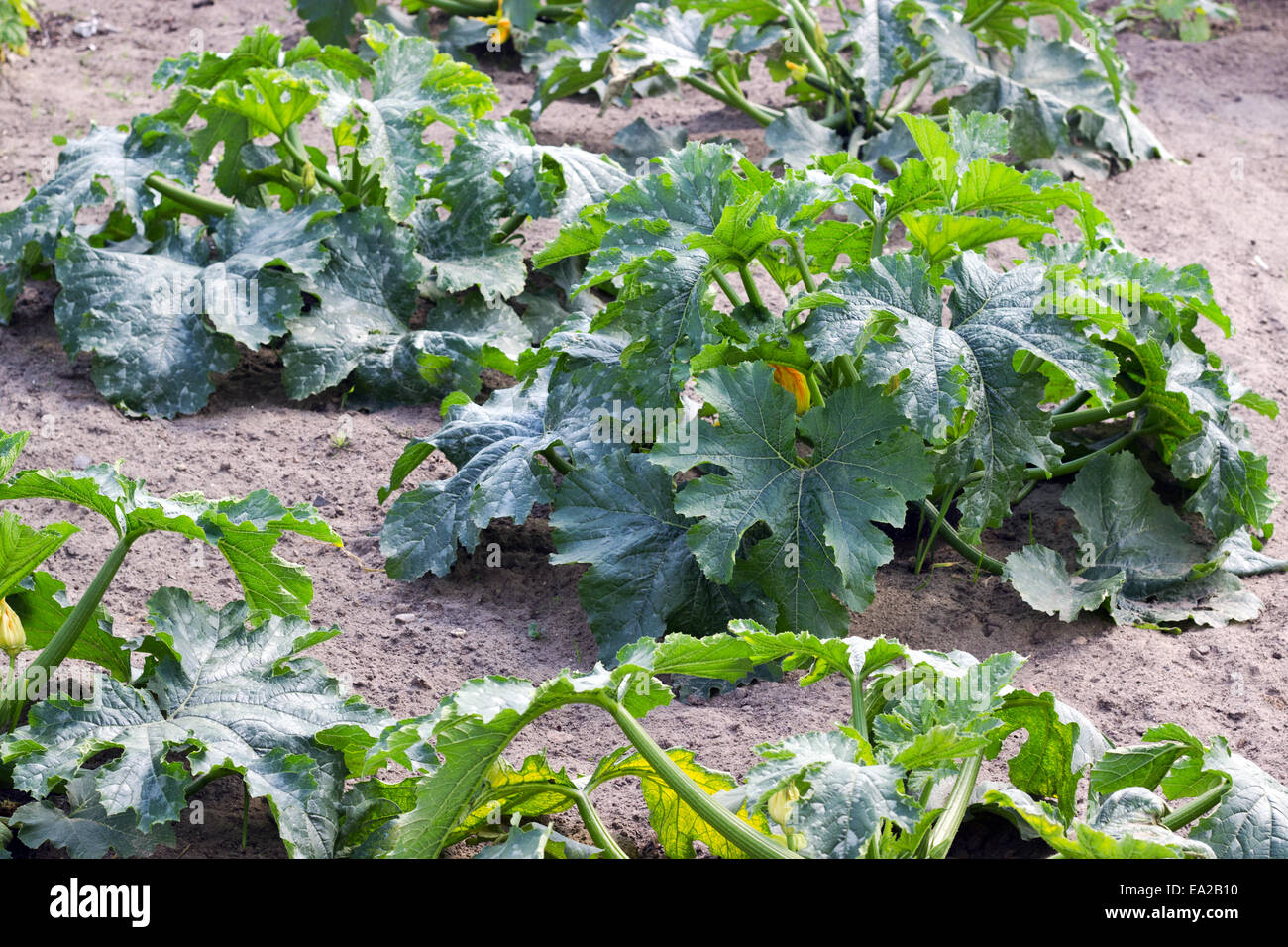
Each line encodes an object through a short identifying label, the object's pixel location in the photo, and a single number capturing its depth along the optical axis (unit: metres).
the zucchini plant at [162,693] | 4.42
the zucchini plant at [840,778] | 3.87
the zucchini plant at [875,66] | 9.92
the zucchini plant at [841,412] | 5.62
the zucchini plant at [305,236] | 8.03
